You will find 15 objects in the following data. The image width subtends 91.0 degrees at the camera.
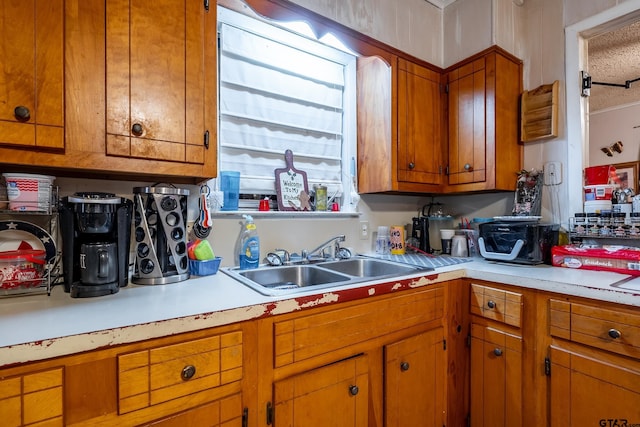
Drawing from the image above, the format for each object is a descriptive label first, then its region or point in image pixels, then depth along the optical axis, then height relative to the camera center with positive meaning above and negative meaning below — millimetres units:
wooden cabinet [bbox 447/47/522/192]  1826 +552
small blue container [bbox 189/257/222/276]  1322 -225
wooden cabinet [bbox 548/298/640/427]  1061 -546
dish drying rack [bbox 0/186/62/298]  975 -67
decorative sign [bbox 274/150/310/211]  1772 +150
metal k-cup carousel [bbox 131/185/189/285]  1177 -85
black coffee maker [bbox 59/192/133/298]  979 -99
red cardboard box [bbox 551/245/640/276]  1319 -205
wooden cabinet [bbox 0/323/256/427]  659 -405
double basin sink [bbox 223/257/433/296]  1395 -290
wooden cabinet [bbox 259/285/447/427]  984 -546
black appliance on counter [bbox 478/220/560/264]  1551 -144
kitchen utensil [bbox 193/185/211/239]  1408 -19
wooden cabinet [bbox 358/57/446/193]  1840 +533
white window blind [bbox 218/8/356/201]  1669 +642
